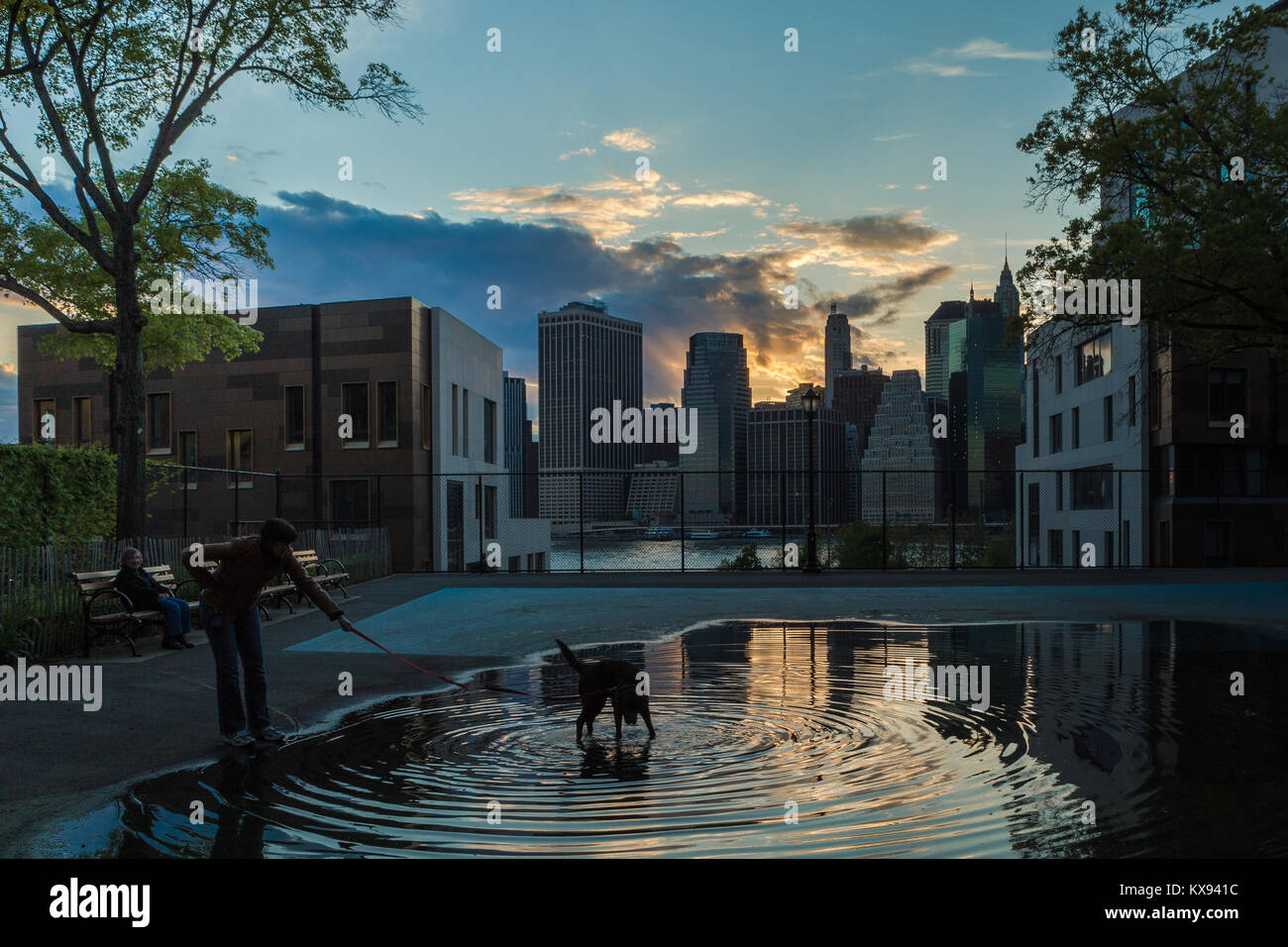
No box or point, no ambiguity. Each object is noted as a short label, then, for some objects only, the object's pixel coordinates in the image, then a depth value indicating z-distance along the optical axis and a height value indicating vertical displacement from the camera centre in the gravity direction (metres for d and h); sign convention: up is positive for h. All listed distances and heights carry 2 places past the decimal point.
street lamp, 25.97 +1.94
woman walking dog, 7.69 -1.03
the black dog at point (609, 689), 7.68 -1.67
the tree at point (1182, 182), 19.55 +6.97
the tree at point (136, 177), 17.16 +7.03
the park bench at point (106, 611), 12.23 -1.65
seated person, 12.71 -1.46
